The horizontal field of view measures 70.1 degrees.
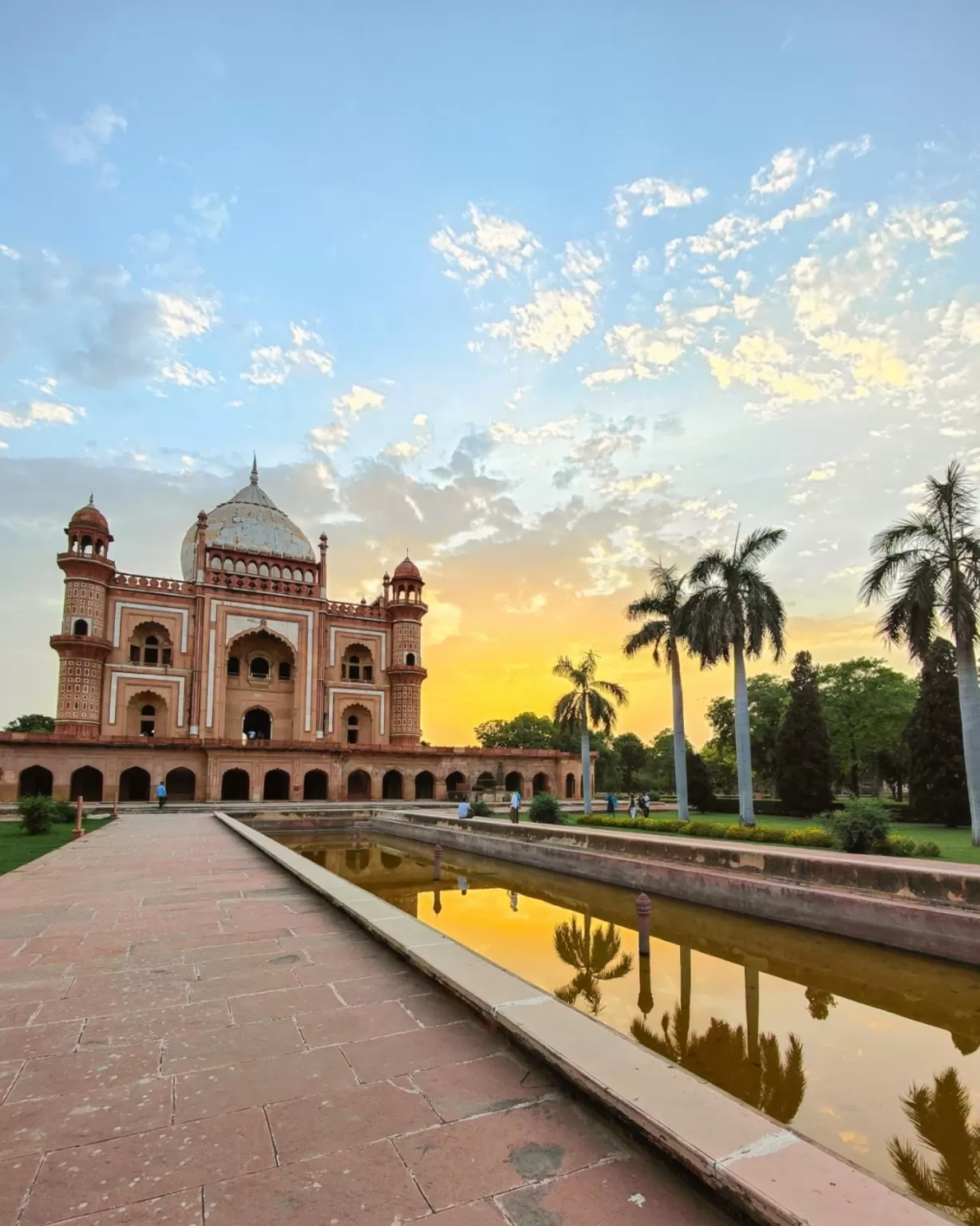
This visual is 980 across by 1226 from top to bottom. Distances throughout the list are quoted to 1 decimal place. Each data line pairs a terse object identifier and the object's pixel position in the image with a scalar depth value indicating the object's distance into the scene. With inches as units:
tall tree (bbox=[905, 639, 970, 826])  920.3
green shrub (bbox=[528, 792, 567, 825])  804.6
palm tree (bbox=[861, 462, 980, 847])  561.3
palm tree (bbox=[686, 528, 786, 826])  714.8
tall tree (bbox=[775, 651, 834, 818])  1085.1
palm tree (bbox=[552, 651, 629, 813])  976.9
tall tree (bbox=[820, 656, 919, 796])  1295.5
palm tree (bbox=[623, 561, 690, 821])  822.5
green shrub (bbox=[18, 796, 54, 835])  617.6
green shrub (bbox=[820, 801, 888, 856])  483.2
